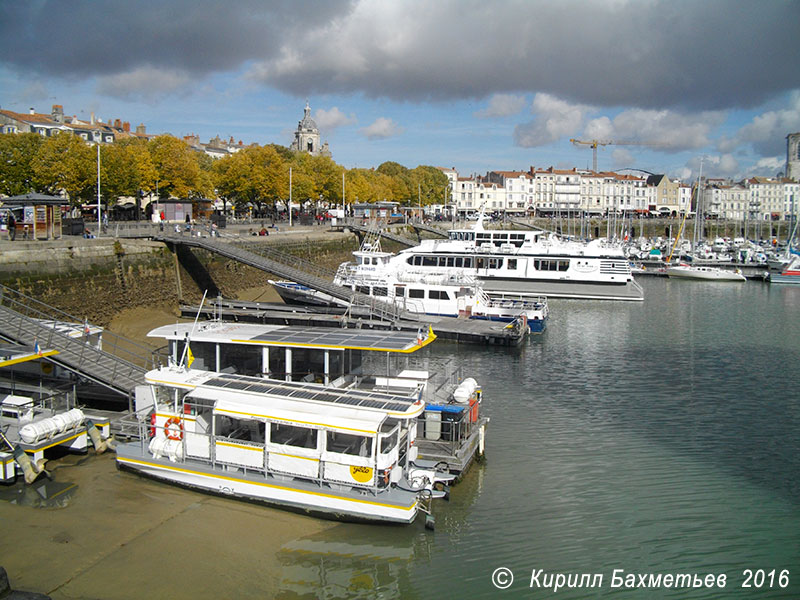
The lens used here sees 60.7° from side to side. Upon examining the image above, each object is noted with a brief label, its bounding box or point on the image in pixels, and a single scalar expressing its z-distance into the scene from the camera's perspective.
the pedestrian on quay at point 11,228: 33.06
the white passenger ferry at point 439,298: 36.72
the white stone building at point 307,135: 170.38
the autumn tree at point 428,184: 120.75
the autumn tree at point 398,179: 112.38
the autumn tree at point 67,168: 44.91
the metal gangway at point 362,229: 63.48
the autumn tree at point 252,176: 64.38
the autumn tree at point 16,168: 47.84
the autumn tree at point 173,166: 55.91
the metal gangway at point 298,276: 33.59
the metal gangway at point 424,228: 81.51
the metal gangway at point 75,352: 18.78
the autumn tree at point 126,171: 47.41
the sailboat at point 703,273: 67.88
